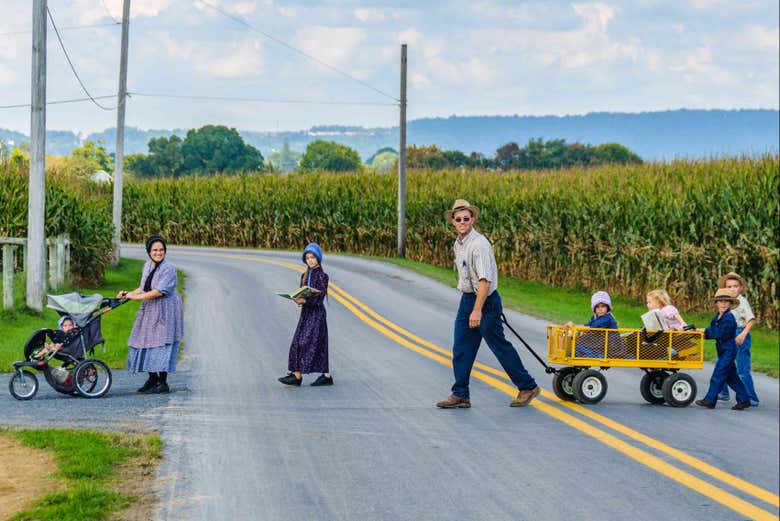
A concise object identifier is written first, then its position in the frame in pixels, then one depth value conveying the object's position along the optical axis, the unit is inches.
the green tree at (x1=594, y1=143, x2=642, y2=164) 4724.4
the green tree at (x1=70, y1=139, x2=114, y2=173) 6058.1
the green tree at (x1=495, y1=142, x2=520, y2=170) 4517.7
